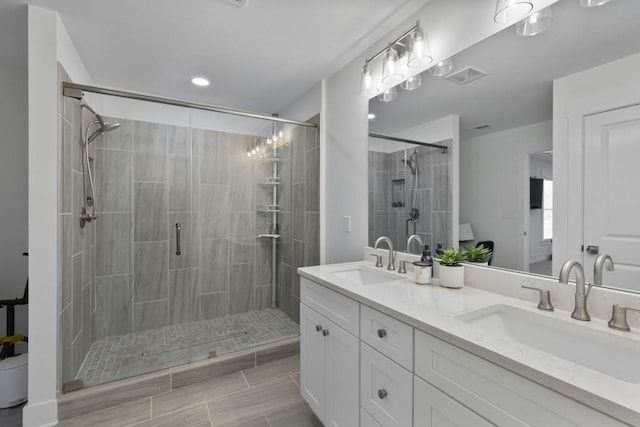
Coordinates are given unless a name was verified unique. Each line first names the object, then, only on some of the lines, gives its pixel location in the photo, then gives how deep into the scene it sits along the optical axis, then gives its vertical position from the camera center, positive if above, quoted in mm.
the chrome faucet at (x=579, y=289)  949 -249
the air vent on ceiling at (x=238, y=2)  1642 +1216
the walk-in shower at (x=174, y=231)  2127 -168
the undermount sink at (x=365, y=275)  1762 -394
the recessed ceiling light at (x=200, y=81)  2618 +1229
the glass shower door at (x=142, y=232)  2502 -168
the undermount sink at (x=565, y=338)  793 -400
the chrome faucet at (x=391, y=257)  1830 -275
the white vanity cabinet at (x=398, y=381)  695 -542
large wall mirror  970 +341
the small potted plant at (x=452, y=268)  1384 -262
